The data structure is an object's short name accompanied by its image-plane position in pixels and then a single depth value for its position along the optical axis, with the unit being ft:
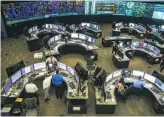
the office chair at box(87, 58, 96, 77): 37.61
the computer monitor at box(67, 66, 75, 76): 32.22
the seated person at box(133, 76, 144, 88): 30.68
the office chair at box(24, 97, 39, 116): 25.70
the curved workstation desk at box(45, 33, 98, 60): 42.48
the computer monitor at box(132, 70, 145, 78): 32.86
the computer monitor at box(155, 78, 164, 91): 30.30
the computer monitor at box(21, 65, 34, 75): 31.53
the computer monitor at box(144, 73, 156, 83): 31.57
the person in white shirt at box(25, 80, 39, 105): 27.50
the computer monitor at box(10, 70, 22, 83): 29.40
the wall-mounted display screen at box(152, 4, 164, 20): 57.85
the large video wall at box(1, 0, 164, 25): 50.57
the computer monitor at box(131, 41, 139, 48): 44.07
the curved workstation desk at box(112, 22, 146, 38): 55.01
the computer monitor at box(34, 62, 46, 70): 33.09
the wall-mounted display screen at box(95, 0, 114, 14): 60.39
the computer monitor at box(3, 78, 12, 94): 27.53
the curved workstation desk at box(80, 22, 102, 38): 54.13
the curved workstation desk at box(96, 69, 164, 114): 27.99
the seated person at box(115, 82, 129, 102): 30.66
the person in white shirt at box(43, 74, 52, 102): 29.31
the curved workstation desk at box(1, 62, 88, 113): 27.84
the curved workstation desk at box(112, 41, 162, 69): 40.52
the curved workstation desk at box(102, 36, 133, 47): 48.88
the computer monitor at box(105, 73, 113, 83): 31.17
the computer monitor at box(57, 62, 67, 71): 33.48
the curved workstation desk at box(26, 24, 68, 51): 45.34
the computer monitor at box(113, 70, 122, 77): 32.26
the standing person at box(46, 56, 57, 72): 33.57
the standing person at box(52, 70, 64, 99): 28.73
